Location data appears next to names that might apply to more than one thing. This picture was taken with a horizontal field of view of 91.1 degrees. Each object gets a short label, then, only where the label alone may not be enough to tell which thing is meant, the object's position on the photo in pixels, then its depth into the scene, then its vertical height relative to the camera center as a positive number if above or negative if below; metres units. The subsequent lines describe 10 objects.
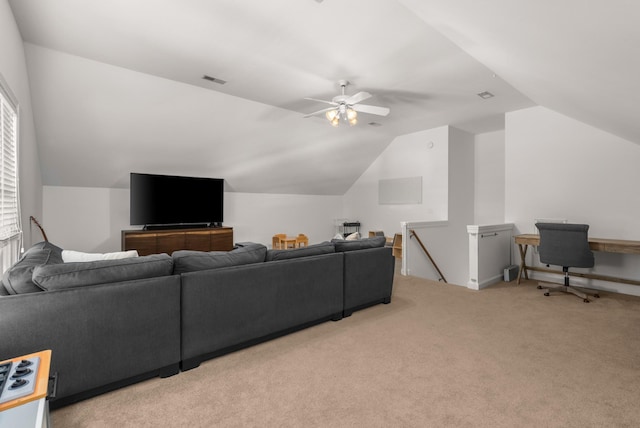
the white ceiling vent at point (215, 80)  4.16 +1.80
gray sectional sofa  1.74 -0.64
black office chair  3.74 -0.44
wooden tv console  5.36 -0.51
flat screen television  5.54 +0.23
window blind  2.43 +0.27
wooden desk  3.75 -0.43
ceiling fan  3.96 +1.34
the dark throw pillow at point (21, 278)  1.76 -0.37
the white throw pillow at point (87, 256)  2.18 -0.31
